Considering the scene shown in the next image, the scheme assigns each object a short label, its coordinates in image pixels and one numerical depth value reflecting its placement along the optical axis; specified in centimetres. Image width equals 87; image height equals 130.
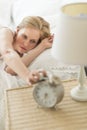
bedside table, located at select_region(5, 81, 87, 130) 101
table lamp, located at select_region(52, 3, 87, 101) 98
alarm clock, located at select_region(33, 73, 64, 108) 106
